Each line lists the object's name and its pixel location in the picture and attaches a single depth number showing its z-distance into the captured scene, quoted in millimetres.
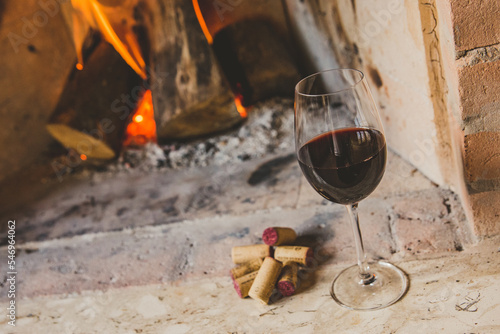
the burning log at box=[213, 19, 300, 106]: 1987
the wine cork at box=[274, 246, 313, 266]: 1108
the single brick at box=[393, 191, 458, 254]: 1092
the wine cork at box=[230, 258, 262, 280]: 1122
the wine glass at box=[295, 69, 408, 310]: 833
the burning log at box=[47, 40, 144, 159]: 1936
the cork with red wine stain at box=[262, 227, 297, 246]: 1161
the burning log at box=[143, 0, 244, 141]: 1854
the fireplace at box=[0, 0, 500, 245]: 1809
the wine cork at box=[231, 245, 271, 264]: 1156
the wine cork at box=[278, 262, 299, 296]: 1036
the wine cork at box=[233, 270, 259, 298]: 1072
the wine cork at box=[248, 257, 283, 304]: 1028
